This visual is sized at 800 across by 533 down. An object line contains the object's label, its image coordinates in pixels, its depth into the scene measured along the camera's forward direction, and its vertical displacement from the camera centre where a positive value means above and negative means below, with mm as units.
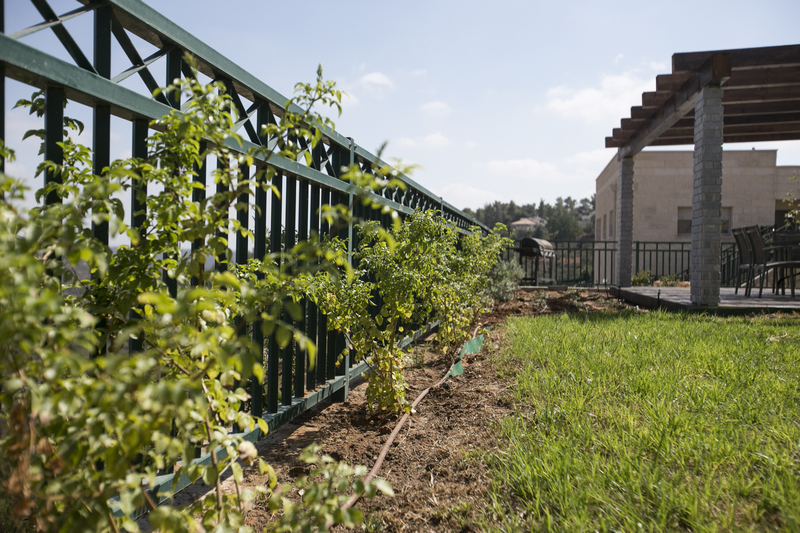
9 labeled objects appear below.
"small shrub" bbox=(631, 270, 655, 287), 13031 -313
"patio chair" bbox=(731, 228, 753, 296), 8648 +339
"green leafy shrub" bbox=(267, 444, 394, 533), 1065 -549
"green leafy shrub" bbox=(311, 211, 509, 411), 2760 -168
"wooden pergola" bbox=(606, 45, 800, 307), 6777 +2784
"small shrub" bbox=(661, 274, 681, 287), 12667 -341
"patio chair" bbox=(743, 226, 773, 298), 8117 +375
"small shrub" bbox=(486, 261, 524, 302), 8866 -317
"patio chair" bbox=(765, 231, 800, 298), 7882 +360
